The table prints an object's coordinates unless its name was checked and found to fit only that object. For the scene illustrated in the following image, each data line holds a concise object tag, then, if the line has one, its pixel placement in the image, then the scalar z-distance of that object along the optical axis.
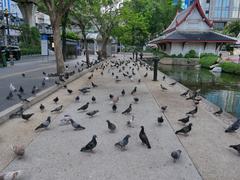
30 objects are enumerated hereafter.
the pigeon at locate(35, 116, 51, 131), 4.45
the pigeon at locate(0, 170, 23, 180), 2.67
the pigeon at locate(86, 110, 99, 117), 5.38
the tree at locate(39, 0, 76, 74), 10.95
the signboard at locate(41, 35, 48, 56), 27.15
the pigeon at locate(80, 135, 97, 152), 3.59
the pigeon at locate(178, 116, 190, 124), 4.87
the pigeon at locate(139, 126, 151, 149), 3.83
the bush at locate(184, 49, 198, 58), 24.85
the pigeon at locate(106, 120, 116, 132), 4.47
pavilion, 25.67
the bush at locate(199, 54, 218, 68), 20.94
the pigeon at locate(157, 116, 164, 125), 4.86
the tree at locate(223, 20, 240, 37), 43.71
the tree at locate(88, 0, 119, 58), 19.24
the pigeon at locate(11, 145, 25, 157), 3.37
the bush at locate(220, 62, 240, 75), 16.74
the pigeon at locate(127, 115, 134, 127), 4.91
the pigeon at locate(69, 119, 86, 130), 4.55
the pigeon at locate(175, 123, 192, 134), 4.34
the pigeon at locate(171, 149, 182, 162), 3.31
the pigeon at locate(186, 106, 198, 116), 5.50
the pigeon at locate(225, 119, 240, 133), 4.50
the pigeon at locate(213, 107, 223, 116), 5.76
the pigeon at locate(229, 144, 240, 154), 3.58
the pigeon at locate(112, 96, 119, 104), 6.59
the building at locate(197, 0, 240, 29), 63.12
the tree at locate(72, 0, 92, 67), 15.65
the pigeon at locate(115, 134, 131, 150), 3.72
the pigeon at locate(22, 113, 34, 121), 4.94
